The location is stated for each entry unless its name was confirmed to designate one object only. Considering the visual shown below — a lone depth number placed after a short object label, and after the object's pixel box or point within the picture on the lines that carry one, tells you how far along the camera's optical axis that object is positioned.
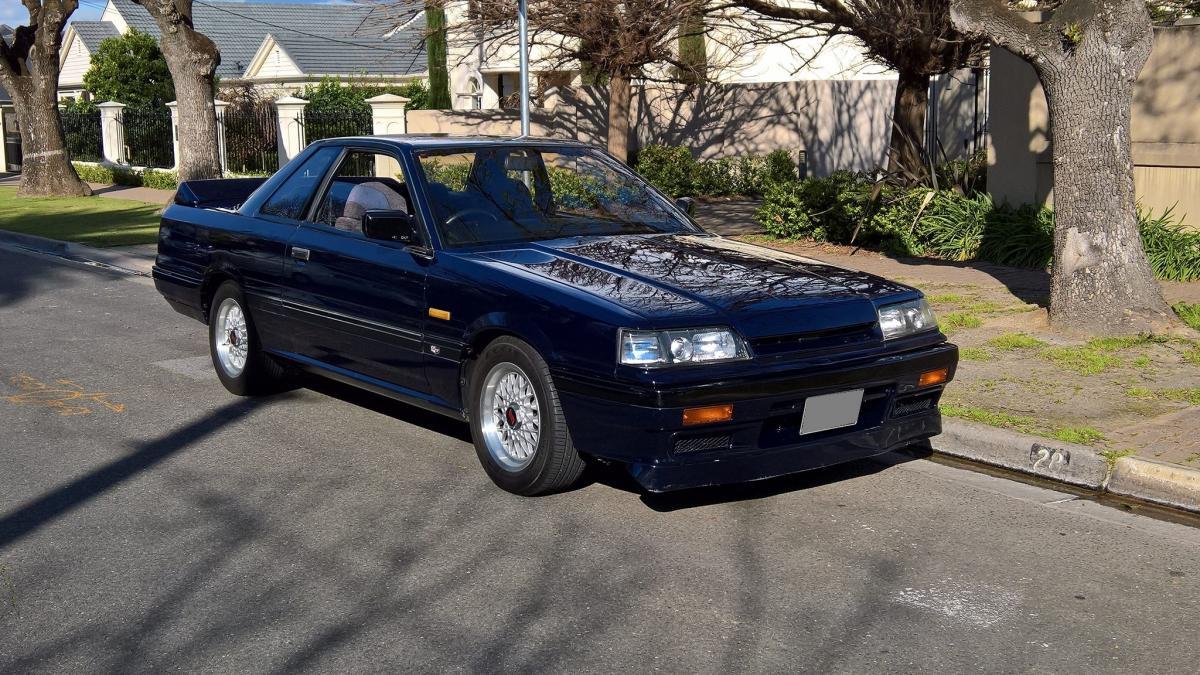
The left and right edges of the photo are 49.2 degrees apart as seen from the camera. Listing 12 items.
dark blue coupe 5.26
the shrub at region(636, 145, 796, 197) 23.04
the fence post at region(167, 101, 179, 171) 29.41
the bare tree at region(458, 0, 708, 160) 14.79
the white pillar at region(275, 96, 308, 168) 25.88
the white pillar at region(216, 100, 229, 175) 27.81
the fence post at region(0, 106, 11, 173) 40.00
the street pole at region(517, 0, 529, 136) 12.85
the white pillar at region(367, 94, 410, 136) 24.36
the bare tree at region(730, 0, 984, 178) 13.73
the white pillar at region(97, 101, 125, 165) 32.06
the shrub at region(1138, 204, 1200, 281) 11.29
